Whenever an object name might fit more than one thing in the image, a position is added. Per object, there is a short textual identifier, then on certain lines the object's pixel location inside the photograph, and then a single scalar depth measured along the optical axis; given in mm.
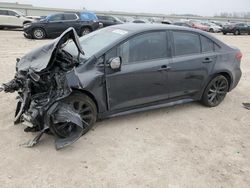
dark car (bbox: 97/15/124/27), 15292
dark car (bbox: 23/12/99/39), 11645
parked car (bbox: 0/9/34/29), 15391
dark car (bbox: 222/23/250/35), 21843
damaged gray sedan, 2863
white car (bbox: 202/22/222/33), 25286
